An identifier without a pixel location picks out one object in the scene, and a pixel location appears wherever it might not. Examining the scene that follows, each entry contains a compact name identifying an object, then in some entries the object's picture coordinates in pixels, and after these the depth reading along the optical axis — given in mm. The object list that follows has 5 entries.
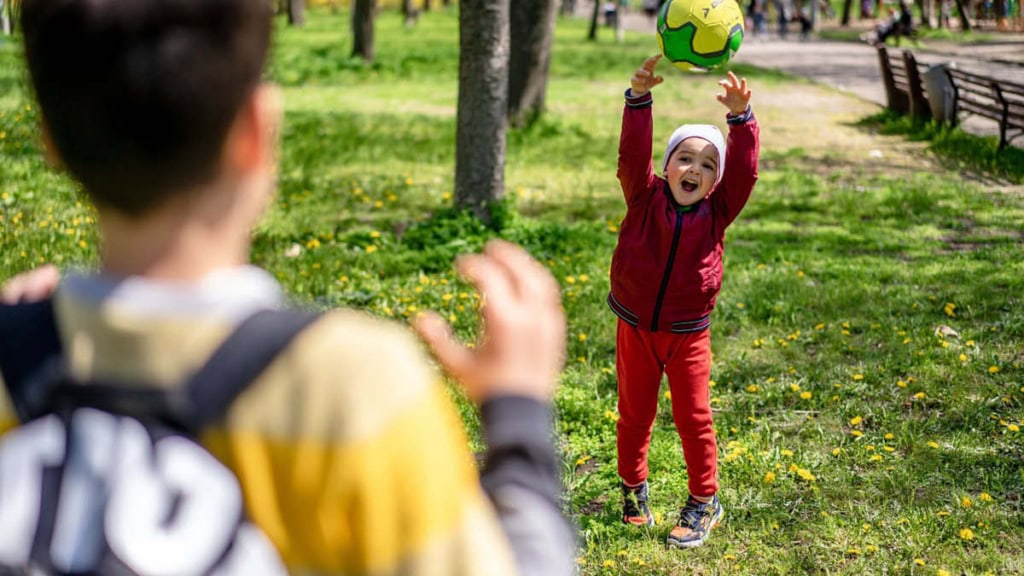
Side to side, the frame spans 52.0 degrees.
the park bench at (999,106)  11586
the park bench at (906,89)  13992
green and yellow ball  4918
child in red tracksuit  3900
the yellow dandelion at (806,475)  4566
